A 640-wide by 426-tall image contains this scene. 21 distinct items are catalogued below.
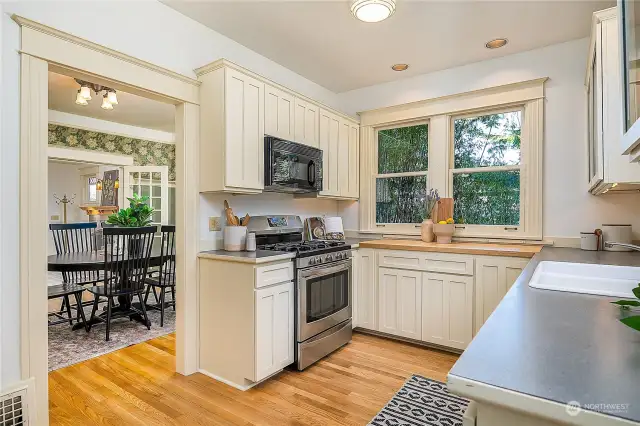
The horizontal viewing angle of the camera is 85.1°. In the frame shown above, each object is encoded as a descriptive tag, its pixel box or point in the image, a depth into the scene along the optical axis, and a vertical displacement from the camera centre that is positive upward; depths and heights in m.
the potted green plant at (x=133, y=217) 3.85 -0.06
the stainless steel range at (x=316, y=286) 2.66 -0.63
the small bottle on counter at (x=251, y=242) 2.75 -0.24
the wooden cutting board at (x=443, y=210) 3.58 +0.01
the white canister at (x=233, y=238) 2.75 -0.21
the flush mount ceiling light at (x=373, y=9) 2.25 +1.34
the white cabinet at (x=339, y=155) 3.62 +0.62
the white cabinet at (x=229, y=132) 2.54 +0.60
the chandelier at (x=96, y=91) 3.74 +1.29
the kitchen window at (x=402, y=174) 3.87 +0.43
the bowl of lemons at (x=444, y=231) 3.40 -0.19
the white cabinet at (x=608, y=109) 1.85 +0.57
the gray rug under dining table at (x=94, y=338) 2.92 -1.22
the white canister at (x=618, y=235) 2.66 -0.18
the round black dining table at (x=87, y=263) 3.23 -0.49
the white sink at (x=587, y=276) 1.60 -0.32
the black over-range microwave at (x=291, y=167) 2.85 +0.40
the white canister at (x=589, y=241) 2.72 -0.23
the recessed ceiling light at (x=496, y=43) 3.00 +1.48
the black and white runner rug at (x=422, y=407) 2.00 -1.21
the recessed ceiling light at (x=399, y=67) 3.52 +1.47
